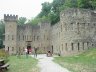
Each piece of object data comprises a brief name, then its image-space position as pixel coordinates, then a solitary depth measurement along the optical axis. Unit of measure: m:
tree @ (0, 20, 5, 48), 30.06
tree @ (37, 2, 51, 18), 33.08
